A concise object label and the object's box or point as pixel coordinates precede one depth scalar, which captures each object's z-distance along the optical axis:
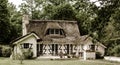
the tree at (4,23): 41.19
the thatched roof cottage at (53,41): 34.12
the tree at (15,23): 42.93
